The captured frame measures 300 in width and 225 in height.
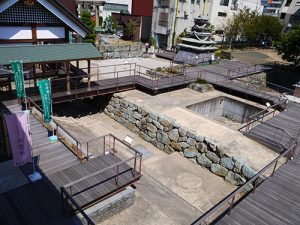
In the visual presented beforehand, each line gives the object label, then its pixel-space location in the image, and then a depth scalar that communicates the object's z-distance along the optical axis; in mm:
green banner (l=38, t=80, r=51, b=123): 11999
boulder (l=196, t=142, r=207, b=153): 15180
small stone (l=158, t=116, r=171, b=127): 17058
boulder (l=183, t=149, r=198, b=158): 15816
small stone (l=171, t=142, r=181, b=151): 16677
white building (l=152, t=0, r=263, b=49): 40350
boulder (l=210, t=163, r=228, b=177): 14281
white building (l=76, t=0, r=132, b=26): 38781
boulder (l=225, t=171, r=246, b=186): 13401
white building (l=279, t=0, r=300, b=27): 61719
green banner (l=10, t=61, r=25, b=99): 12641
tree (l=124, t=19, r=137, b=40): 41425
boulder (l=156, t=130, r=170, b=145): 17312
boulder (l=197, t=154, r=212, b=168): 15062
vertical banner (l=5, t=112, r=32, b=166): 9148
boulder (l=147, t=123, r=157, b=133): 17928
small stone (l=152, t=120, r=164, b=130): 17444
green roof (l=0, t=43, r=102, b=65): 14459
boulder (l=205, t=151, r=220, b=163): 14535
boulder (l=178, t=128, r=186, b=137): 16172
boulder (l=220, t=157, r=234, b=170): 13805
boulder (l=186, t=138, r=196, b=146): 15677
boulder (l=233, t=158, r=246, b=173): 13319
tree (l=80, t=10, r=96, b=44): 33375
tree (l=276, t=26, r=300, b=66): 29219
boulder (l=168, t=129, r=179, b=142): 16661
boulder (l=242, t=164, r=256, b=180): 12720
